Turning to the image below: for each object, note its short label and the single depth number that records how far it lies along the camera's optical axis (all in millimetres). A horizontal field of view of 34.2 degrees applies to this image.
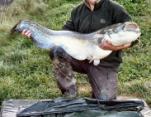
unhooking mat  2361
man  2715
